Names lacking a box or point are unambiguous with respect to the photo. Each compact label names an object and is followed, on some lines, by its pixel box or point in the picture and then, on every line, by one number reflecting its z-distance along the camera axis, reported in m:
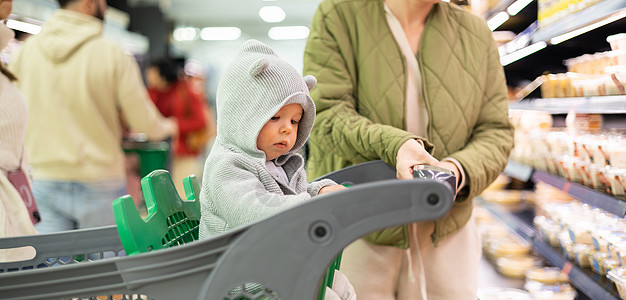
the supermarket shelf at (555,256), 2.31
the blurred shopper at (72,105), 2.92
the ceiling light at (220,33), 17.70
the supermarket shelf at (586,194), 2.10
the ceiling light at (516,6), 3.10
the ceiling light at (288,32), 17.63
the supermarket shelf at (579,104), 2.15
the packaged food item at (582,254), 2.65
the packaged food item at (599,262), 2.46
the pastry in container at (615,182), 2.22
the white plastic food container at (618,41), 2.37
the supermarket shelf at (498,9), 3.34
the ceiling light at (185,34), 15.93
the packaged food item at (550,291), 3.04
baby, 1.22
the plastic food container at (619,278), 2.14
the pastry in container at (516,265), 3.72
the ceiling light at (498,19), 3.42
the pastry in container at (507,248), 4.00
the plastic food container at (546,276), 3.38
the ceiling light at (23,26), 4.83
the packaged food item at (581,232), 2.68
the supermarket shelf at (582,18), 1.98
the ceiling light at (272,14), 14.43
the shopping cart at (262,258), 0.92
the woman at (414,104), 1.71
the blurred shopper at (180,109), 6.01
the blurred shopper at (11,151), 1.76
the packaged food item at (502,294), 3.15
